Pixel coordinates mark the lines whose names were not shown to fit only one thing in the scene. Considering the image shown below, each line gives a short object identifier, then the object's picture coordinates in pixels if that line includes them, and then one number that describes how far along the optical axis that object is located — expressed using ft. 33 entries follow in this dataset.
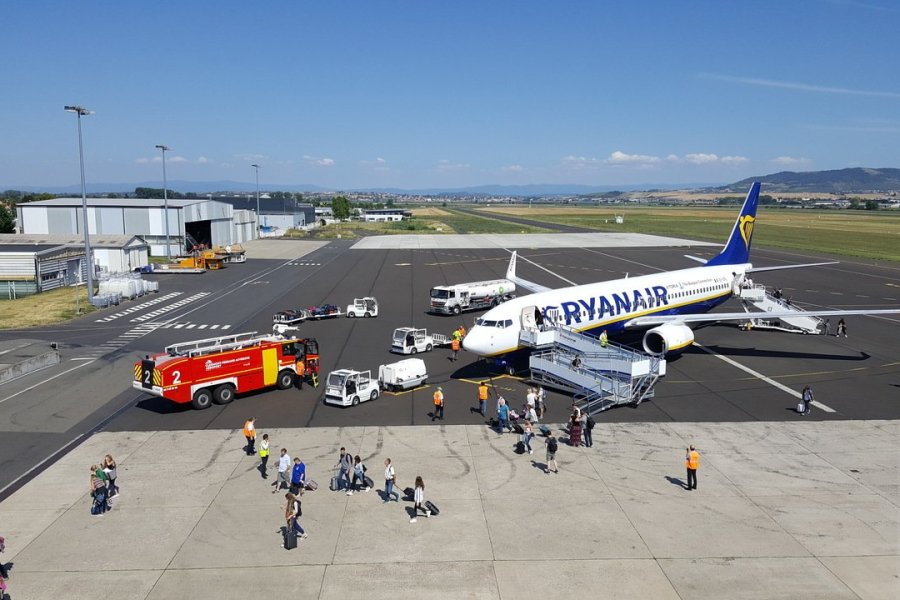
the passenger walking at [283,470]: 77.61
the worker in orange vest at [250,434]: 88.74
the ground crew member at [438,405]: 103.55
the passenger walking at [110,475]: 75.30
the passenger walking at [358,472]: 77.82
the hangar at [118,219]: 369.50
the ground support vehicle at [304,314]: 183.83
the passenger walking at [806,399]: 105.91
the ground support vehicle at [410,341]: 147.64
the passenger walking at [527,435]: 90.68
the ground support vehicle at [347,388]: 110.01
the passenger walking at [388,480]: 75.66
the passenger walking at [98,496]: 72.64
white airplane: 121.08
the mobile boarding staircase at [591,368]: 111.04
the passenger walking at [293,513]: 65.58
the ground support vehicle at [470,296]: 197.16
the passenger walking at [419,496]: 71.56
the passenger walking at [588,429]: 92.38
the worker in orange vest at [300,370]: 122.31
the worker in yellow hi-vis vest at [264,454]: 83.15
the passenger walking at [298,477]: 75.15
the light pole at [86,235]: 207.00
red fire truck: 106.93
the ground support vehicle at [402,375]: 120.26
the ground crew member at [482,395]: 104.68
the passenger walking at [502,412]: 97.96
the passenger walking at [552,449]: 82.58
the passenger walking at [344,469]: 78.12
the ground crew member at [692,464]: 77.30
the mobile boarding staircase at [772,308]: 169.27
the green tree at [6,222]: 406.21
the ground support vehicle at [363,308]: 195.21
